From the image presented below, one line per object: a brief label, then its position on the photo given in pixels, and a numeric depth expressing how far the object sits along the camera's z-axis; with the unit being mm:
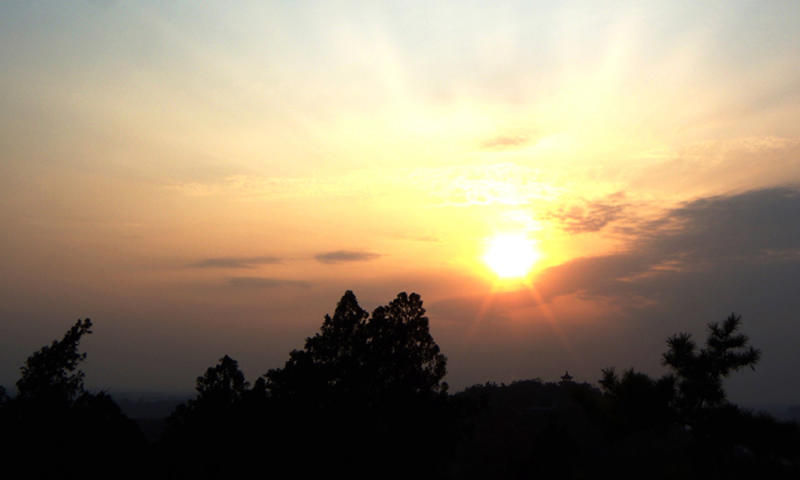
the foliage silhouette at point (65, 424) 25297
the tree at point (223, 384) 29453
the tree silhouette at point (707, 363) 13922
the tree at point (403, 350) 27516
